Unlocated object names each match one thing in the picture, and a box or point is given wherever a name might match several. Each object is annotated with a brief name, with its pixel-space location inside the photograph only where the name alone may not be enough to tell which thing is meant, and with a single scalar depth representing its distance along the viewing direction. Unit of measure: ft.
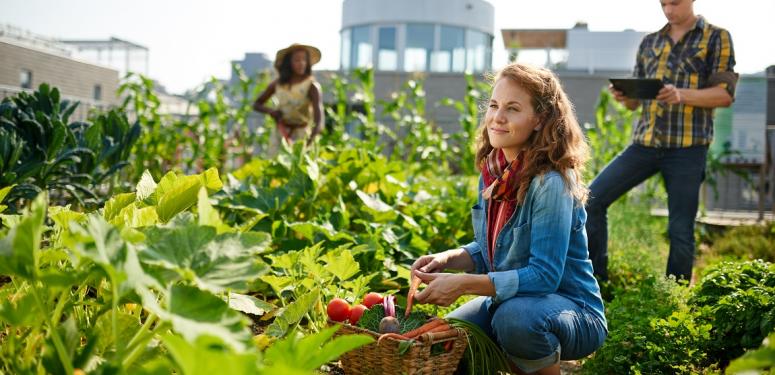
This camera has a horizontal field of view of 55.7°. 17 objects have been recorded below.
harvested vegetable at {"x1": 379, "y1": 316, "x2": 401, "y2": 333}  6.85
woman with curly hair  7.00
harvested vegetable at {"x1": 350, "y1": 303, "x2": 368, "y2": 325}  7.38
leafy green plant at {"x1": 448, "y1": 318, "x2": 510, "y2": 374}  7.11
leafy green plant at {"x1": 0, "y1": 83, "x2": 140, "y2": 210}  9.25
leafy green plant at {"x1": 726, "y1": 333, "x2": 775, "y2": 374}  2.99
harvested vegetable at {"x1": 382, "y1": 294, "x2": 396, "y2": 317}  7.20
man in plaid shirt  12.16
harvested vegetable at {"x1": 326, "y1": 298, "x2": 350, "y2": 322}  7.41
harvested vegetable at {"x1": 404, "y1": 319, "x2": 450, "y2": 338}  6.63
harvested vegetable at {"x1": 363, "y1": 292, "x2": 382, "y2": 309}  7.76
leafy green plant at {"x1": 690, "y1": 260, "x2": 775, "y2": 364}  8.27
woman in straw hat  20.45
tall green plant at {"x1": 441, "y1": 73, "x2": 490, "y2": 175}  24.77
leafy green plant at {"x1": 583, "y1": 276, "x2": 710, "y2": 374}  8.03
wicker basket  6.53
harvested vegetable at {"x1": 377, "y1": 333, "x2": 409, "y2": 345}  6.52
